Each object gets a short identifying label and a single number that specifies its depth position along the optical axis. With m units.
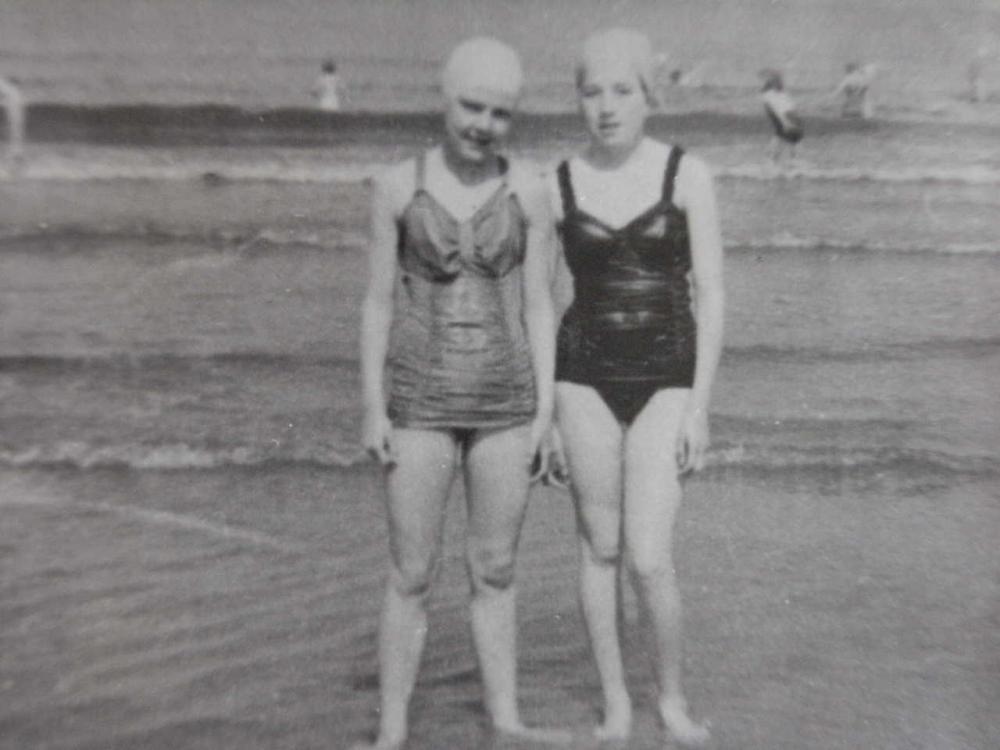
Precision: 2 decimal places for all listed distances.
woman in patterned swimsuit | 1.94
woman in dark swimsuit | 2.00
